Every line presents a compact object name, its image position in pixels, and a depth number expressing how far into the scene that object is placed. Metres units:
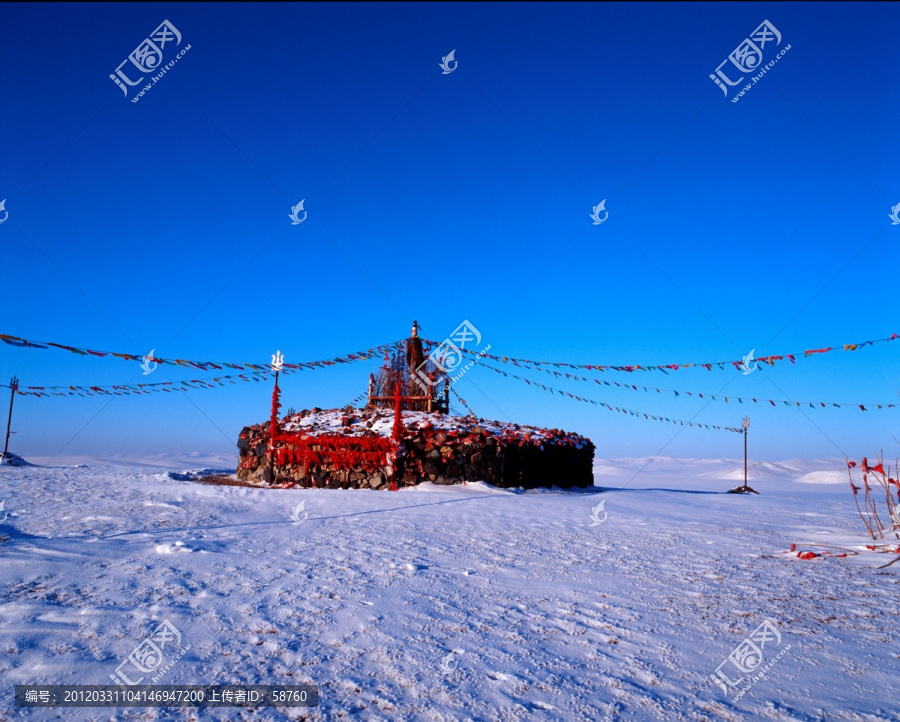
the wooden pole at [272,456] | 14.25
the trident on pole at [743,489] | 18.83
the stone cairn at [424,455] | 12.87
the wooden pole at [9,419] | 23.21
